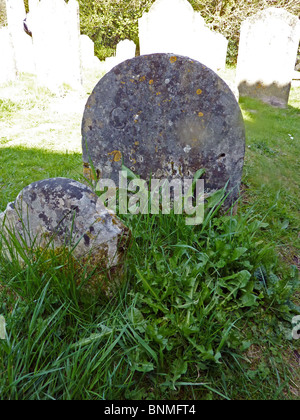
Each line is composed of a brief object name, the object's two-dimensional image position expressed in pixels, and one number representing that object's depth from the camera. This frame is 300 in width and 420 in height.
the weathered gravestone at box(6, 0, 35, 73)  6.85
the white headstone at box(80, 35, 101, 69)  10.05
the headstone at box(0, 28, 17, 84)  6.25
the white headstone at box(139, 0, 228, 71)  6.46
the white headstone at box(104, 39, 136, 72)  8.75
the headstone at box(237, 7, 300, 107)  6.21
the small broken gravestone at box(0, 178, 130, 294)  1.71
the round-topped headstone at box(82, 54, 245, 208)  2.24
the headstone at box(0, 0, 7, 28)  14.66
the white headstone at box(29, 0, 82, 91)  5.94
